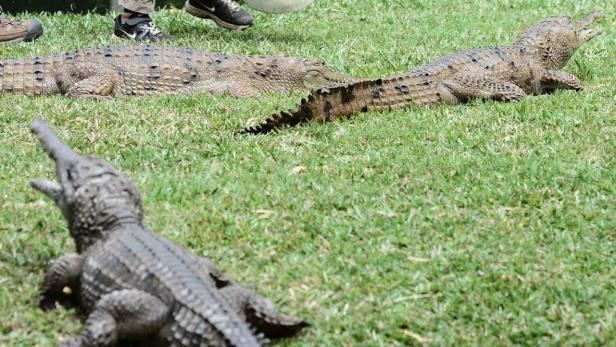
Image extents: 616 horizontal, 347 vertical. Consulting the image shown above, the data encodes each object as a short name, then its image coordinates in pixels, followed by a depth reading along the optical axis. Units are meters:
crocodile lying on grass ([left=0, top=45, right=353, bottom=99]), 15.02
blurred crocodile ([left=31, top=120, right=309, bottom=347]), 6.80
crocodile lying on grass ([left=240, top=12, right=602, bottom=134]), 13.17
